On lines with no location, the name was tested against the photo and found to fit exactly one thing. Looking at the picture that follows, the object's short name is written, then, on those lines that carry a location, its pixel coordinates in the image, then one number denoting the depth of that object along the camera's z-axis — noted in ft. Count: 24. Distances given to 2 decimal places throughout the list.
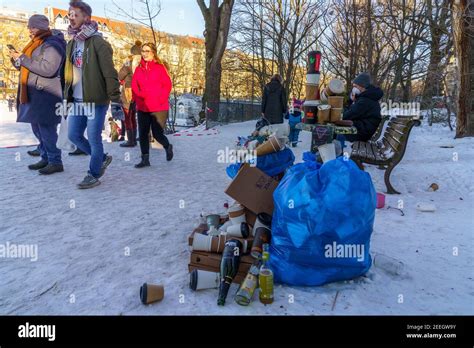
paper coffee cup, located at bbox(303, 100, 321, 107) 15.51
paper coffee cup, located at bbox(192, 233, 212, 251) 8.07
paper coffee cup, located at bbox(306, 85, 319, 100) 15.16
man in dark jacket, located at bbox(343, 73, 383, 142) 16.40
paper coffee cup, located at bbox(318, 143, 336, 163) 8.41
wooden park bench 14.24
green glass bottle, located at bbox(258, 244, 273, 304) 6.70
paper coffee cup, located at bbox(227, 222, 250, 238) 8.66
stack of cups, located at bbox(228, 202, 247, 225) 9.12
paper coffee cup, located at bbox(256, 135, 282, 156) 9.71
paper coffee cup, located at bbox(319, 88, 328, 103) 17.70
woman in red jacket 17.39
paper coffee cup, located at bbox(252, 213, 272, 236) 8.59
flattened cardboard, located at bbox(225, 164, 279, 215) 9.03
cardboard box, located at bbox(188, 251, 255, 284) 7.49
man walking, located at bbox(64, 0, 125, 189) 13.70
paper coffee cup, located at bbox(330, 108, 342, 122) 15.44
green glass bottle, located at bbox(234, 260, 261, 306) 6.64
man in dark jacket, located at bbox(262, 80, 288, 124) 27.94
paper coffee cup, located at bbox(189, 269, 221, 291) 7.13
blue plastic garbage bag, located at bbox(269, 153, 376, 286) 6.82
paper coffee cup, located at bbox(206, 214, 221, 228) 9.77
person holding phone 14.52
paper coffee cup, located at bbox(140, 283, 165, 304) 6.59
